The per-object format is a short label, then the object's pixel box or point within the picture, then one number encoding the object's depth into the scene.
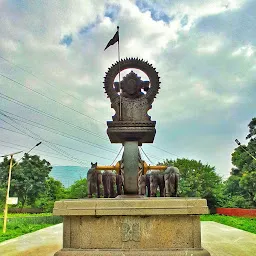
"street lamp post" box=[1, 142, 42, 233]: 14.64
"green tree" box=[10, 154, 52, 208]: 34.19
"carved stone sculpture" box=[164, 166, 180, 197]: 7.57
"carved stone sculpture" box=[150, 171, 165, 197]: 7.86
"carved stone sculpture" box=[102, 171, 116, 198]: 7.37
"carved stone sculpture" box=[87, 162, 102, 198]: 7.22
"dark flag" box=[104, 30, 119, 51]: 8.02
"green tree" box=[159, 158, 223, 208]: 29.70
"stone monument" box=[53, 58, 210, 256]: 4.77
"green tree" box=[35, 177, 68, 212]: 37.29
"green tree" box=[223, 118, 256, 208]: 25.13
